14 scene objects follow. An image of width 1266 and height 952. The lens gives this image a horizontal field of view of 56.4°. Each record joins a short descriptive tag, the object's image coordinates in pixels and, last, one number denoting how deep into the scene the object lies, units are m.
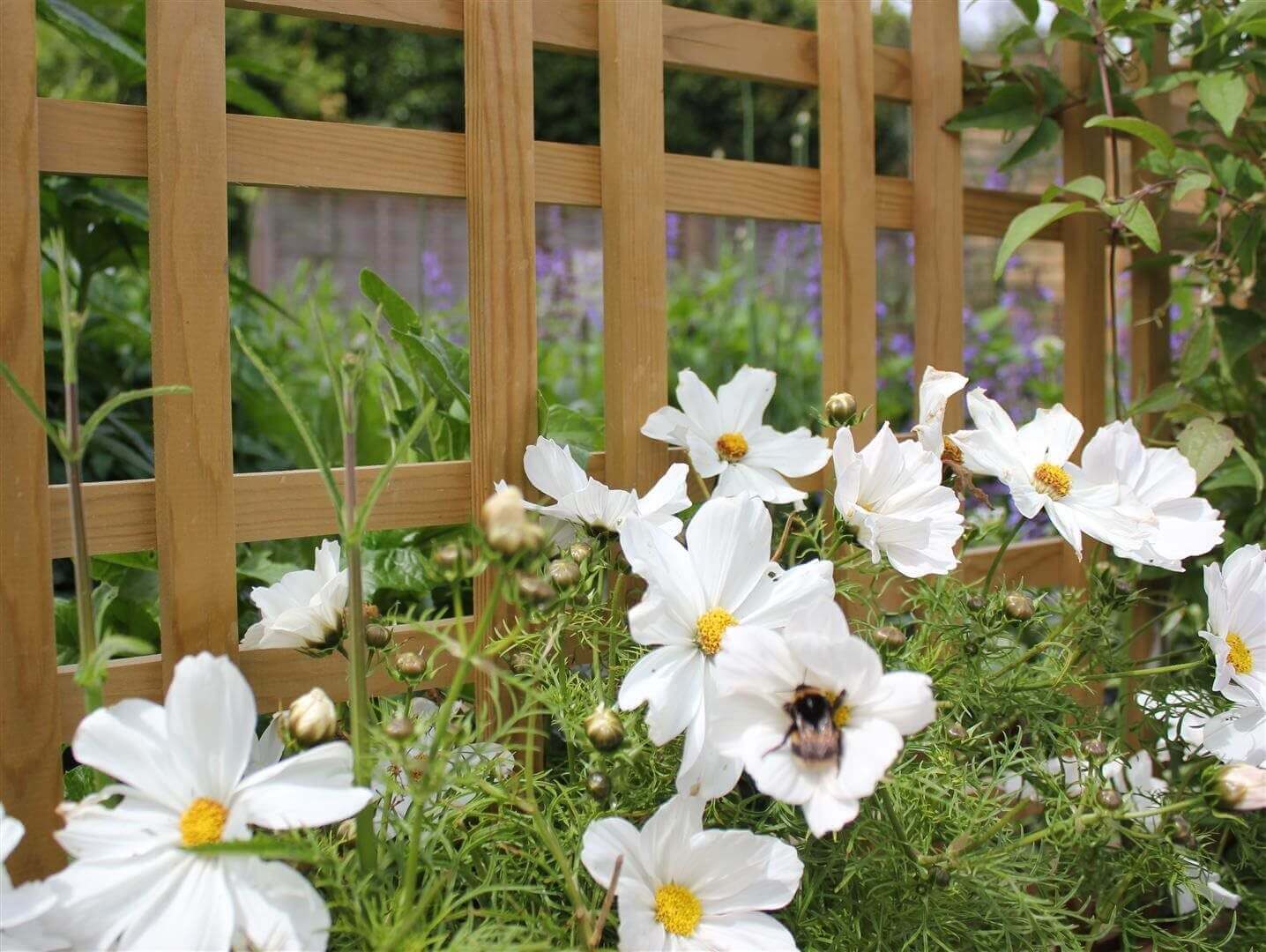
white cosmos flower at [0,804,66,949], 0.74
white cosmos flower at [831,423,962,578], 1.03
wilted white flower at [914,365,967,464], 1.12
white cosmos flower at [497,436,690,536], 1.06
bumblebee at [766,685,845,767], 0.80
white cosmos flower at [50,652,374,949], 0.75
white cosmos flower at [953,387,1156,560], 1.10
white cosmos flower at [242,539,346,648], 0.95
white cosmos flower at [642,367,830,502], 1.19
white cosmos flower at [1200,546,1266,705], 1.04
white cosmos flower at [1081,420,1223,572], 1.14
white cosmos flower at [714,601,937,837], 0.78
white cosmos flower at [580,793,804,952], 0.87
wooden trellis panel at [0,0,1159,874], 0.97
